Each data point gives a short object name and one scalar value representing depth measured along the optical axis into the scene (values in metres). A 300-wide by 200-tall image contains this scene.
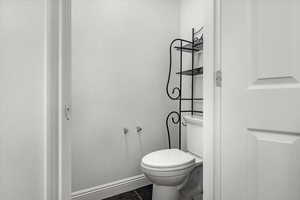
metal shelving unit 2.12
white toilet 1.47
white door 0.77
